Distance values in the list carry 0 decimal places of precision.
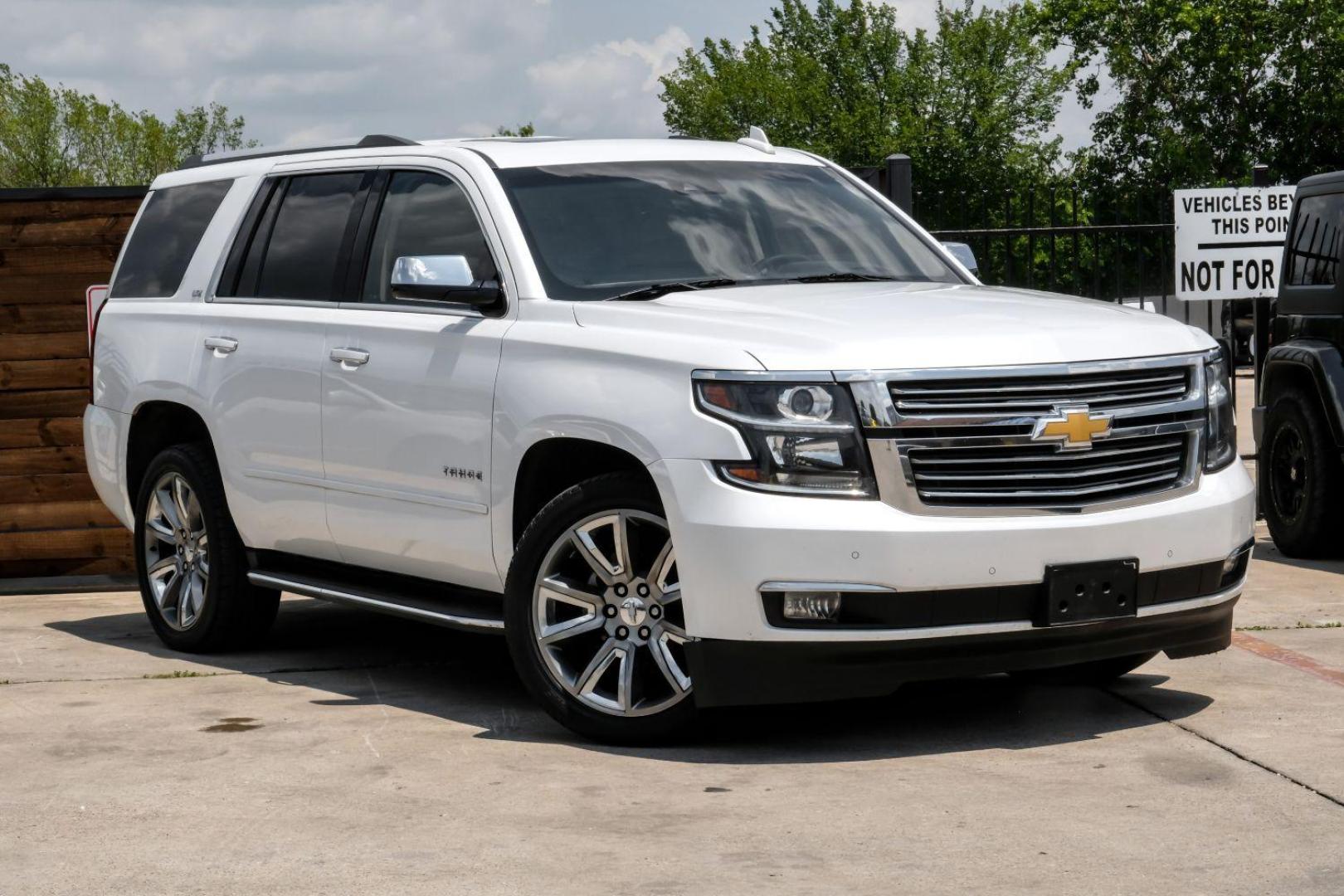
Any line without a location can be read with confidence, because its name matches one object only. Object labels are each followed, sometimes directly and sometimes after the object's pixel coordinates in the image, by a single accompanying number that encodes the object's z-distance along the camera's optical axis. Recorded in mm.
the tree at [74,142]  81250
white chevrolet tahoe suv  5516
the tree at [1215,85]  48500
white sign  12812
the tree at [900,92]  67812
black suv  9898
